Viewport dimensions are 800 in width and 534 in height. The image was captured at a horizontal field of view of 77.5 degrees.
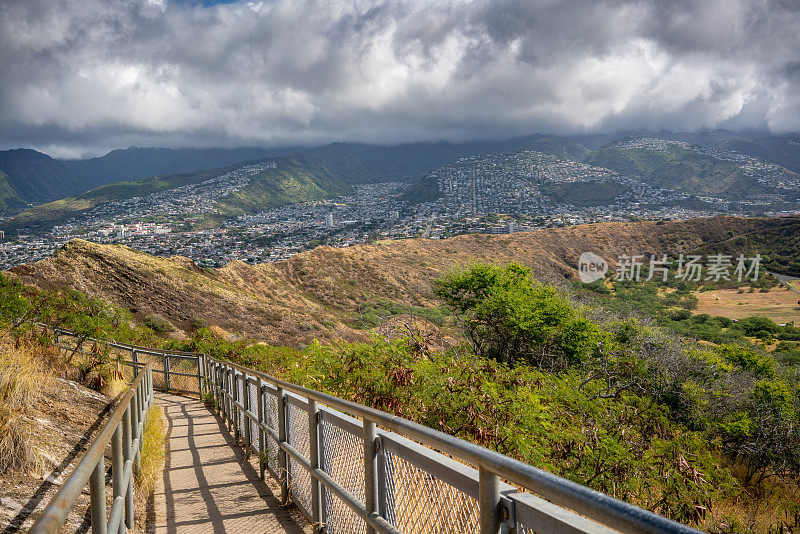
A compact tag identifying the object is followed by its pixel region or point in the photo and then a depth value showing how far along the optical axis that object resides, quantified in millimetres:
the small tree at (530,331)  17047
